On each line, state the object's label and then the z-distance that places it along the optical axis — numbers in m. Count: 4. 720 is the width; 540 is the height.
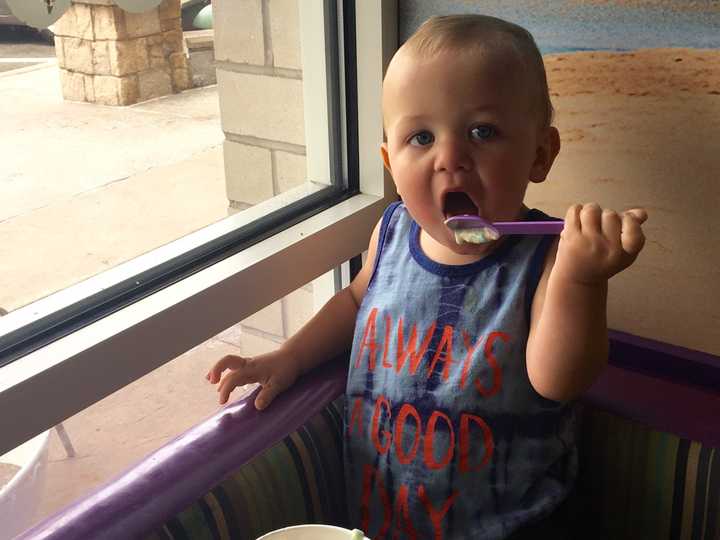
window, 0.87
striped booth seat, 0.82
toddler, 0.84
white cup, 0.65
